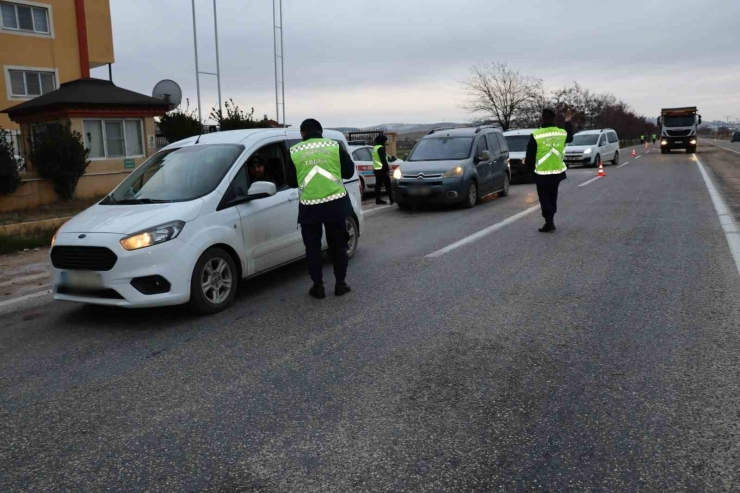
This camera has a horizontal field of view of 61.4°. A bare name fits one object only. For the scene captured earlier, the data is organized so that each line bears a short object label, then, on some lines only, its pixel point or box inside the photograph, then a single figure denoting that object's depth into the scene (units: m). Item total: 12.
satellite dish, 20.67
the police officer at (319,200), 6.50
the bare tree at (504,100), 53.16
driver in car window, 6.87
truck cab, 40.69
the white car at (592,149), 28.42
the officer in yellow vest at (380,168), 15.24
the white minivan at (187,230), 5.59
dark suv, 13.68
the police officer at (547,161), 10.17
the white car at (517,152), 21.48
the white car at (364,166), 17.25
